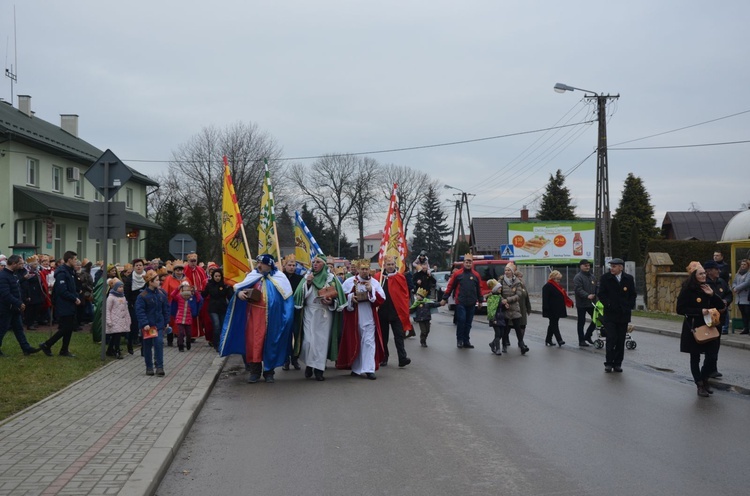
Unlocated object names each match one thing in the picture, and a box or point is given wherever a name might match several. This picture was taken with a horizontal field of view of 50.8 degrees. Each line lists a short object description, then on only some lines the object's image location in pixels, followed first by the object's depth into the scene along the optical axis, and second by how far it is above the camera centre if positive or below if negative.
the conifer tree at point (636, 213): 66.56 +3.39
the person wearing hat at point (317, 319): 11.76 -1.03
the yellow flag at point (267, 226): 14.15 +0.44
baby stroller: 16.16 -1.53
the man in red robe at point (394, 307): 13.11 -0.96
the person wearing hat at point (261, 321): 11.50 -1.03
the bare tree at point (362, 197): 81.31 +5.56
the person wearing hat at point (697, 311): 10.26 -0.76
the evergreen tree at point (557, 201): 73.06 +4.77
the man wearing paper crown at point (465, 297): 16.39 -0.95
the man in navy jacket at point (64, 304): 13.13 -0.92
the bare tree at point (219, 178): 52.47 +4.95
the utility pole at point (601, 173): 30.47 +3.18
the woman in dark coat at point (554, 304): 16.59 -1.08
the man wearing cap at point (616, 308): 12.35 -0.87
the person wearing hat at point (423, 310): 17.11 -1.27
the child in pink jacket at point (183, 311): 15.09 -1.21
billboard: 51.66 +0.79
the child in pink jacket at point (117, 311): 13.05 -1.02
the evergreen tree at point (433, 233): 89.88 +2.21
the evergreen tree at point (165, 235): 51.16 +0.96
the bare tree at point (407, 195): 82.56 +5.96
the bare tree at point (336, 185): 81.06 +6.71
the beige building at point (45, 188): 29.20 +2.58
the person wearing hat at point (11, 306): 12.80 -0.94
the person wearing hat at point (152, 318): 11.31 -0.98
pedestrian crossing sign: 44.16 +0.06
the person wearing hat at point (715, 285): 10.83 -0.54
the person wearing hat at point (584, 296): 16.38 -0.90
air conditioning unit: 35.00 +3.38
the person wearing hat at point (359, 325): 12.00 -1.13
